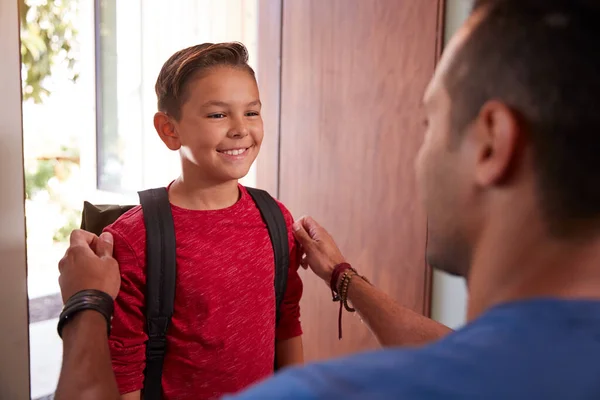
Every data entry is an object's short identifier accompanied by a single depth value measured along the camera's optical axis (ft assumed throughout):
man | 1.30
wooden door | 6.45
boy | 3.60
